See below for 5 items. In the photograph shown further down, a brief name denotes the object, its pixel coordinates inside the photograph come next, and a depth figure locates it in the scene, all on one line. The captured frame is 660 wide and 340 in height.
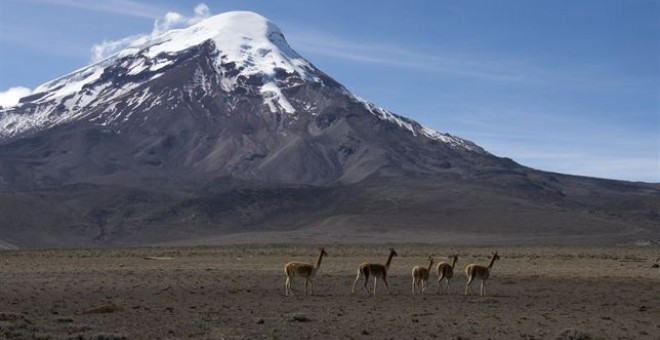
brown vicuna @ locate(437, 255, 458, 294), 26.47
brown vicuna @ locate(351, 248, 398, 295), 25.73
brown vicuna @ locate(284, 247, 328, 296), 25.03
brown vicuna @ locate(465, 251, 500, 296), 26.17
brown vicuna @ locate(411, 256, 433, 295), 26.00
